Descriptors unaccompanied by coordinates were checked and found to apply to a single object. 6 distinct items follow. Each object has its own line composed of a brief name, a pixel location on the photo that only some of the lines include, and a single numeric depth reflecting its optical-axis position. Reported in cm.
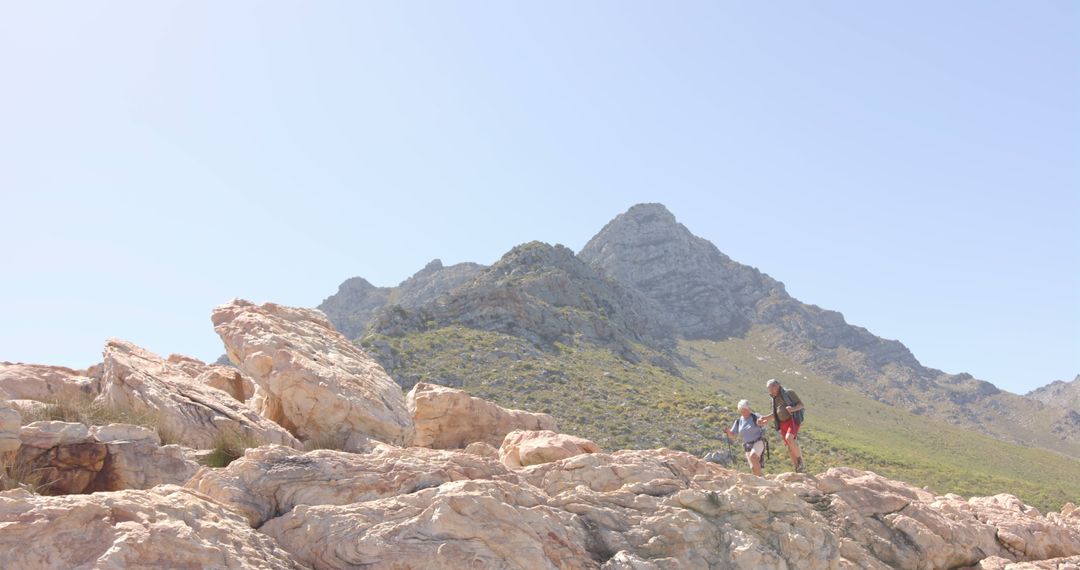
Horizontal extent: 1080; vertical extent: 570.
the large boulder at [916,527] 1346
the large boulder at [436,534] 911
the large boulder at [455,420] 2150
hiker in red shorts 1574
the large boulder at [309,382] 1638
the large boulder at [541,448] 1528
